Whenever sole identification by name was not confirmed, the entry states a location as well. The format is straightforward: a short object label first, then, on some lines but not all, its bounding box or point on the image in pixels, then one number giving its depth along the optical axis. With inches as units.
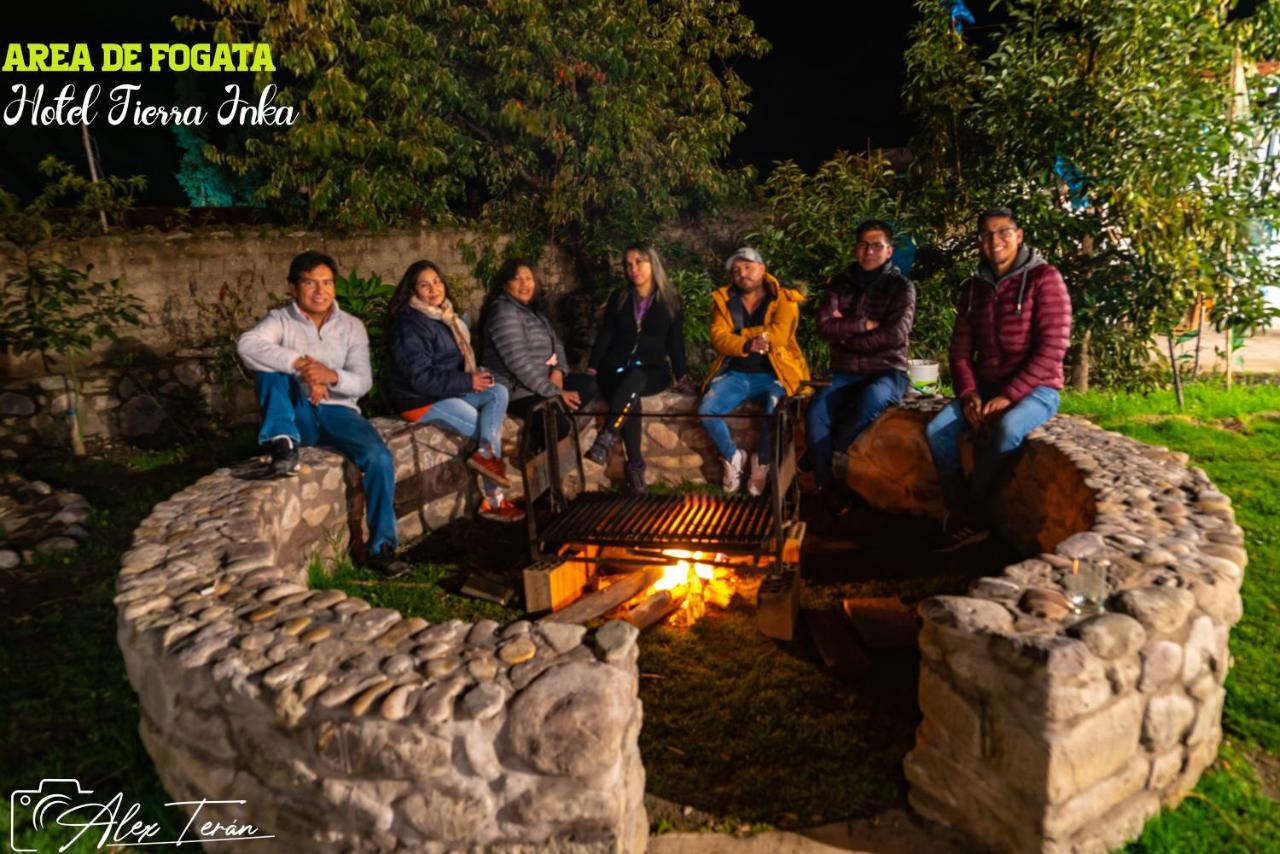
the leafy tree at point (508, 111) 298.5
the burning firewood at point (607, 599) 156.3
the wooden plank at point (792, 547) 163.8
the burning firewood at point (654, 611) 152.8
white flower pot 270.5
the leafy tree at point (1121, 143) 238.1
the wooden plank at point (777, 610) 146.8
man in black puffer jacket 204.8
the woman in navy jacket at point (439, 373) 197.8
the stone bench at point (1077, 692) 91.0
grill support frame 152.4
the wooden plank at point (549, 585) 158.7
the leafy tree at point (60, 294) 243.1
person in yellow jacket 213.3
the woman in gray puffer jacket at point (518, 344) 212.1
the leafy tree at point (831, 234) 285.7
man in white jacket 173.0
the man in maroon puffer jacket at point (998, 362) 171.9
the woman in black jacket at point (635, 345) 218.2
